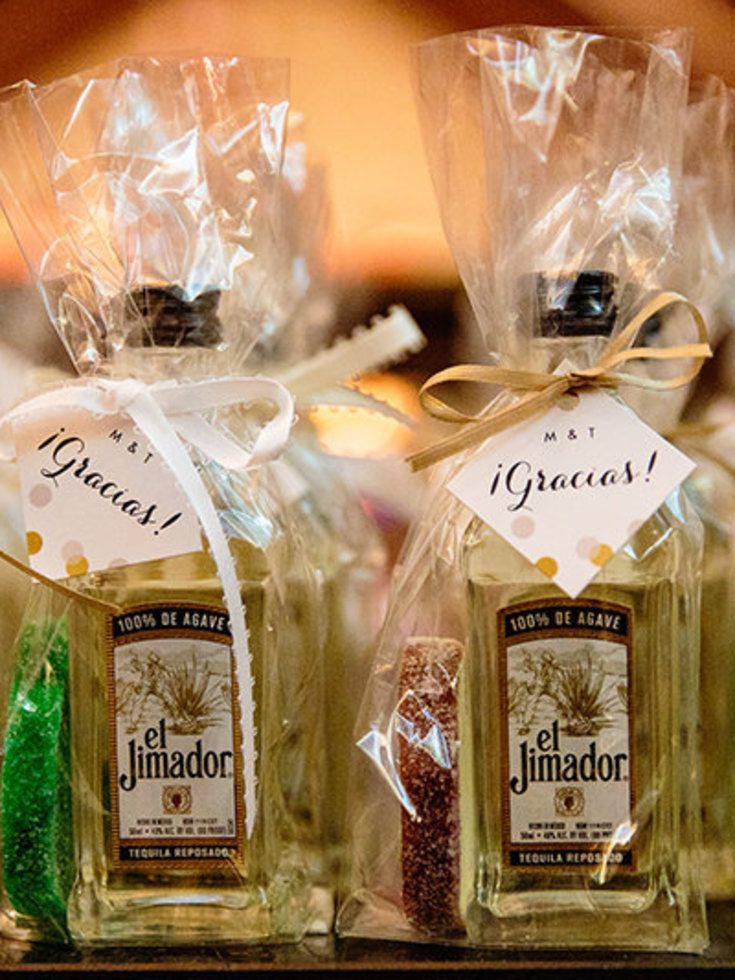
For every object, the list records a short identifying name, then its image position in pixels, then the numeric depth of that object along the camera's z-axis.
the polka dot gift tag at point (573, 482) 0.35
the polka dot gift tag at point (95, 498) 0.36
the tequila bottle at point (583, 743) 0.36
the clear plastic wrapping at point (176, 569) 0.36
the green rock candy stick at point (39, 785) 0.36
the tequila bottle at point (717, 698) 0.39
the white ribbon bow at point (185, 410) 0.36
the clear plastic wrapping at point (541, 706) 0.36
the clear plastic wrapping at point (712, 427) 0.39
